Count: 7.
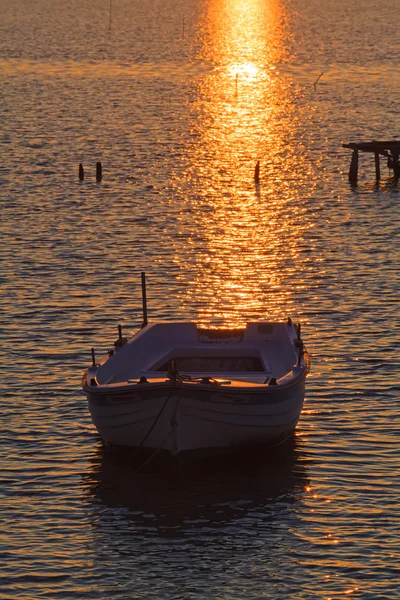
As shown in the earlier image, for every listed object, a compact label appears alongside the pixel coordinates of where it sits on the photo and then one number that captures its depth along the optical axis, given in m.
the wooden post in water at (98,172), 74.12
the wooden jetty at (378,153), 74.44
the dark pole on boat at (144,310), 37.75
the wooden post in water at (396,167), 77.50
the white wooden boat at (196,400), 30.86
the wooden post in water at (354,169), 74.44
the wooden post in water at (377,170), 76.00
